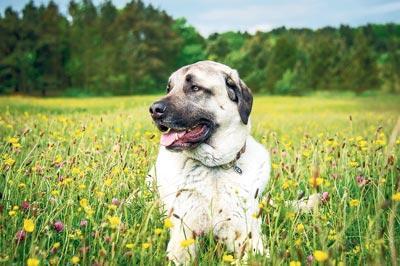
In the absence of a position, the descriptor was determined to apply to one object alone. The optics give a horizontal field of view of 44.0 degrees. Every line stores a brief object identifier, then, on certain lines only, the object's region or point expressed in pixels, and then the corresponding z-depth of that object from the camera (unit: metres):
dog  3.88
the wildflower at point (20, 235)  2.82
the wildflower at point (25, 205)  3.33
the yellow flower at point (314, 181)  2.12
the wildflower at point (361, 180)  3.68
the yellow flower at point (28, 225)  2.56
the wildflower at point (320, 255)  2.24
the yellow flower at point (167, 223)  2.66
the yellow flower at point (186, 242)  2.61
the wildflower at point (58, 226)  3.20
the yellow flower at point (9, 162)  3.64
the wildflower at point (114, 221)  2.78
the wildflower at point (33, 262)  2.20
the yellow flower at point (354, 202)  3.23
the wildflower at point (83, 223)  3.35
